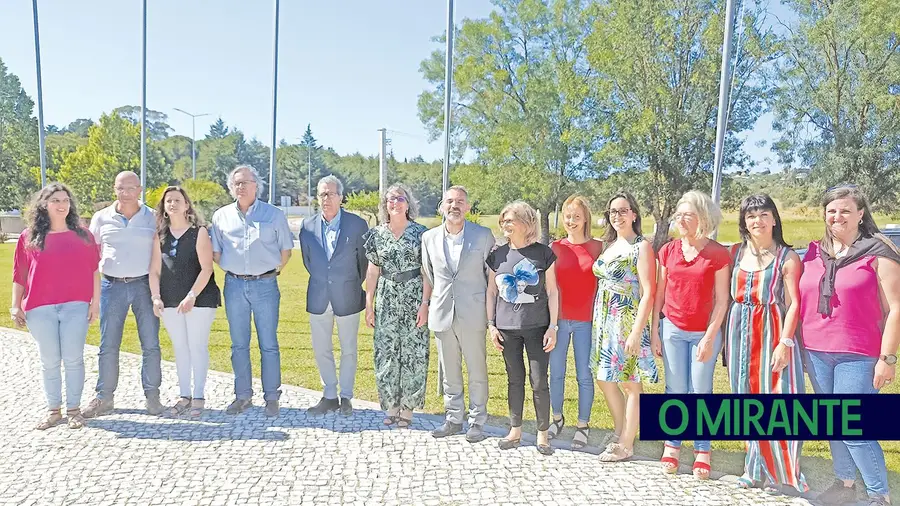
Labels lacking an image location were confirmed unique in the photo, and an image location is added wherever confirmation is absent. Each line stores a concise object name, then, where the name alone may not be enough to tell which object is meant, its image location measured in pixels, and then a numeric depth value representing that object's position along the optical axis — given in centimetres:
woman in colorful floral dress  436
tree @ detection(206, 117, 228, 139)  11238
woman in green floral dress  511
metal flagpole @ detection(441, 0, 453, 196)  641
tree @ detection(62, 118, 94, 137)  10754
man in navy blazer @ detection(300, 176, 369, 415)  532
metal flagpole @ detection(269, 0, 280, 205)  1020
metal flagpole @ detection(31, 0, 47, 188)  976
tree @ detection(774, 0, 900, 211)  2195
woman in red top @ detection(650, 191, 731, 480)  411
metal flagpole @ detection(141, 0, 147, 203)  1295
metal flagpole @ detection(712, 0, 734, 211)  676
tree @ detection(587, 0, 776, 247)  2539
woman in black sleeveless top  531
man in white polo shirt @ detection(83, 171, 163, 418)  525
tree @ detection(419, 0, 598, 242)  2923
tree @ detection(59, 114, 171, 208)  4512
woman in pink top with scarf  367
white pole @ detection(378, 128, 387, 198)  3136
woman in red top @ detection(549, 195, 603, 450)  468
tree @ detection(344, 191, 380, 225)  5478
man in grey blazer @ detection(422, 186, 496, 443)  481
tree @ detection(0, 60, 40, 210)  4309
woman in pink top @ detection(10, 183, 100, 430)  500
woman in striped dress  392
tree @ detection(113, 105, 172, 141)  10806
